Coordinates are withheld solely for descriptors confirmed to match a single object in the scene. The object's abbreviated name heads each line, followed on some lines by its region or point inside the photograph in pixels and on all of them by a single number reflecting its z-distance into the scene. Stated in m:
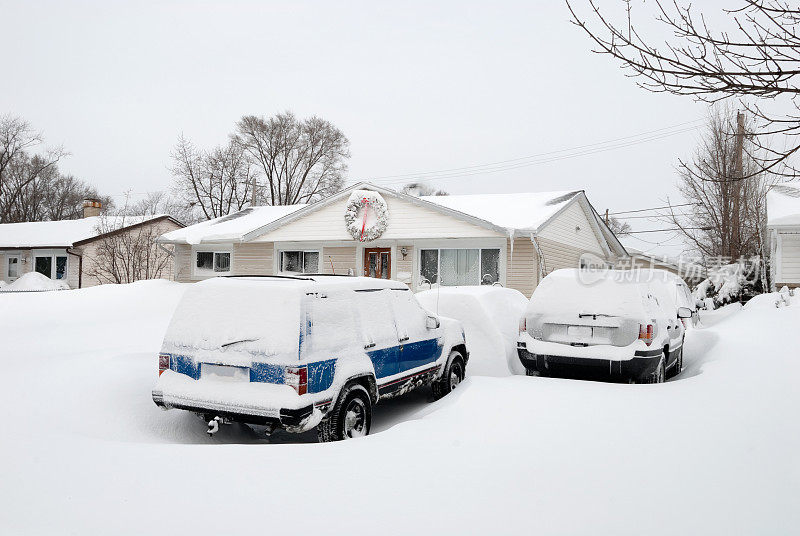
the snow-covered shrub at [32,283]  26.11
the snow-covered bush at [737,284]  20.48
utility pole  21.25
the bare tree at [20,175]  43.25
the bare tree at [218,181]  42.50
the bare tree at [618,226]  51.96
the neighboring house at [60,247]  30.02
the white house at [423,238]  16.81
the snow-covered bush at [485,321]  8.05
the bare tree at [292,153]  44.53
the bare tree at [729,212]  21.83
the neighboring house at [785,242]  17.64
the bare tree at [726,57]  3.04
